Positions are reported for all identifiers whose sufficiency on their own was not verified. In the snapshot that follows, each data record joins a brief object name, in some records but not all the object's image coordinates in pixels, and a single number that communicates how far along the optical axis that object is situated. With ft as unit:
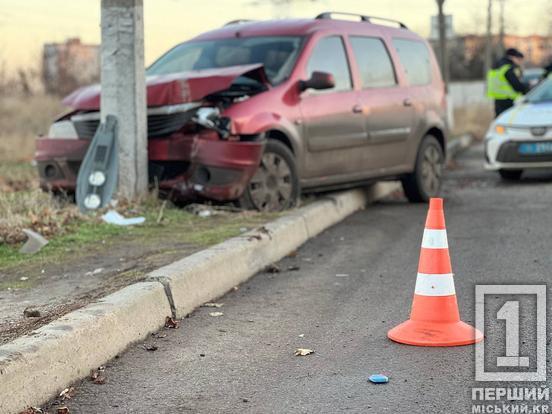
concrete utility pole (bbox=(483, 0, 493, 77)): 120.47
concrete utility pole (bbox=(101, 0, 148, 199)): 28.86
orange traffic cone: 16.08
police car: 42.06
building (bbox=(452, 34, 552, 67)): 184.24
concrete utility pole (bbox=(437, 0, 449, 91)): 84.07
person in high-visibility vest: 55.11
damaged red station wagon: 27.94
